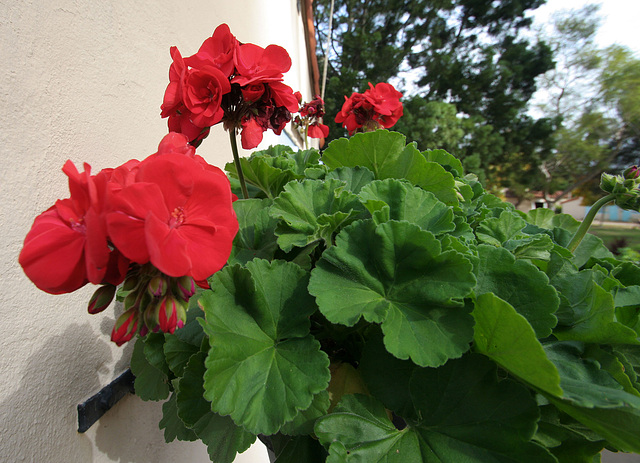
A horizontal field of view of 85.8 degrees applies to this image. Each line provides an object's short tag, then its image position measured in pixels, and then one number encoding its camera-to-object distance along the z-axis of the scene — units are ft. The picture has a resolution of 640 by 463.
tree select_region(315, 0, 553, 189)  38.78
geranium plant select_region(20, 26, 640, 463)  0.99
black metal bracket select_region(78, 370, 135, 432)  1.77
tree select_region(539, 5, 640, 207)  40.98
